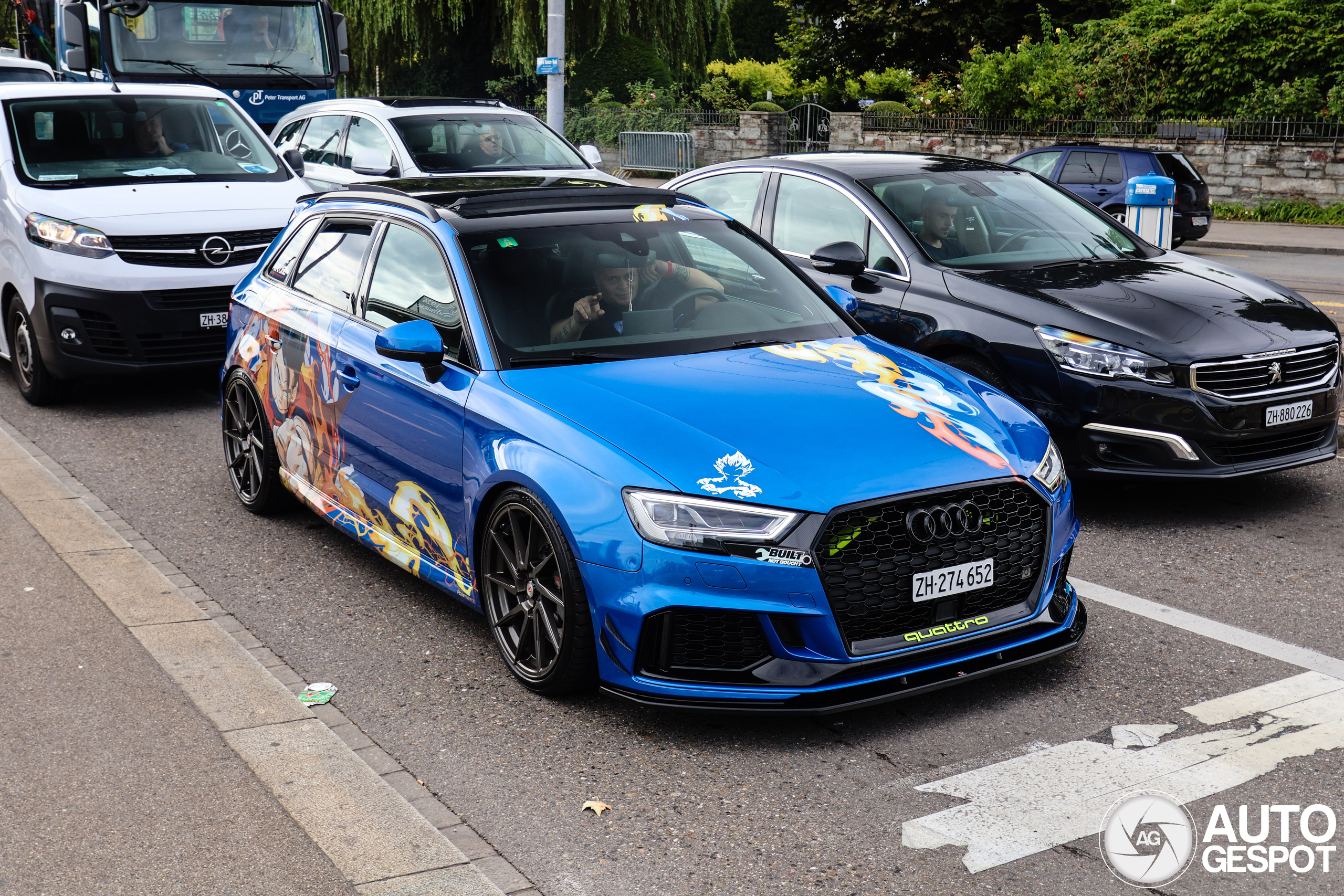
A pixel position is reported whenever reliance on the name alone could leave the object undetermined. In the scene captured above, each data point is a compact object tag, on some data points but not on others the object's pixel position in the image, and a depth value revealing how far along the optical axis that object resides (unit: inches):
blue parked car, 797.2
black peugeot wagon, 243.3
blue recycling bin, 474.3
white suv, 489.1
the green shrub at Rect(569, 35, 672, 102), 1496.1
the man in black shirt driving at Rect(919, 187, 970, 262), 286.4
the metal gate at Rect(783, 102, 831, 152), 1294.3
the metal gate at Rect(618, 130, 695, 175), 1359.5
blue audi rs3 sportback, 155.4
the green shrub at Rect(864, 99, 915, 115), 1278.2
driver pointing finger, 195.6
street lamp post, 738.2
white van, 345.7
